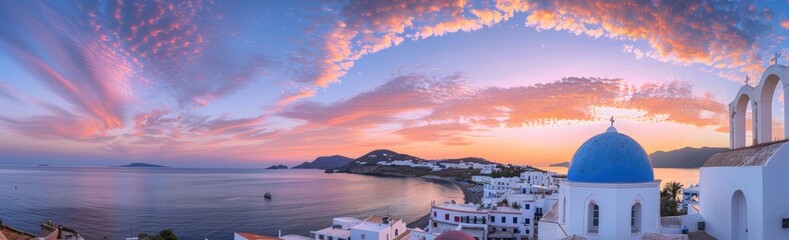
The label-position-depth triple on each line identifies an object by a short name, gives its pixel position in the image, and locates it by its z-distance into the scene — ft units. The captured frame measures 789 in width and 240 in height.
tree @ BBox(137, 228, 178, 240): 103.76
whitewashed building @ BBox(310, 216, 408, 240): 99.25
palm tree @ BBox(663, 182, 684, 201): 136.67
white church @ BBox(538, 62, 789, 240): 46.26
